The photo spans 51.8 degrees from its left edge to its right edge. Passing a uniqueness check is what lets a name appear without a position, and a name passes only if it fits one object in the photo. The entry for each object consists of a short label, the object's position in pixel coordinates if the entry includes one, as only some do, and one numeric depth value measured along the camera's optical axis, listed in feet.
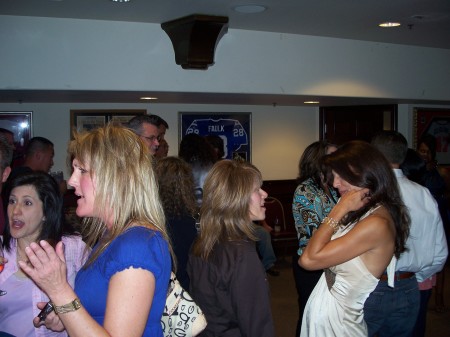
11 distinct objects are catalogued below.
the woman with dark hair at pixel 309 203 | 9.54
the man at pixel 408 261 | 7.10
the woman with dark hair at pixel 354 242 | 6.47
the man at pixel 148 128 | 9.68
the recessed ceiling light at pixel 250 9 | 10.25
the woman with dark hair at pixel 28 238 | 6.43
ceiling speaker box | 10.93
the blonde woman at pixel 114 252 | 3.98
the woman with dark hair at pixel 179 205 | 7.73
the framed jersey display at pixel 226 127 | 19.31
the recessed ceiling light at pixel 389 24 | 12.17
